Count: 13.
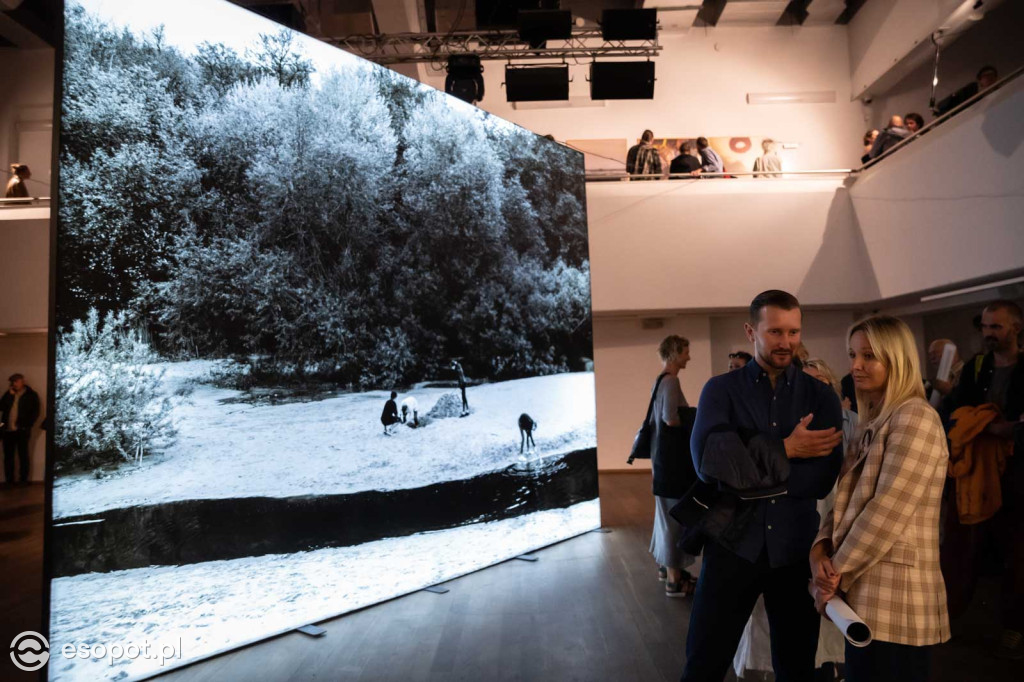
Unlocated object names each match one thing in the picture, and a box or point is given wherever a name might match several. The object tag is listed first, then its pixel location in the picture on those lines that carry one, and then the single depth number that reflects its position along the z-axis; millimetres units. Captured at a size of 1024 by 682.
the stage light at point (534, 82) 8664
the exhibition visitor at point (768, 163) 10422
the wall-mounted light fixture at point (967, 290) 7053
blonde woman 1908
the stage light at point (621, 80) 8500
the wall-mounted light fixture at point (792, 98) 12133
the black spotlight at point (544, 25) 7836
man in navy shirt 2162
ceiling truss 8547
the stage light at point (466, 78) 8844
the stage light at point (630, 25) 8133
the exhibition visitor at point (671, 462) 4617
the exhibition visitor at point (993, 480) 3703
